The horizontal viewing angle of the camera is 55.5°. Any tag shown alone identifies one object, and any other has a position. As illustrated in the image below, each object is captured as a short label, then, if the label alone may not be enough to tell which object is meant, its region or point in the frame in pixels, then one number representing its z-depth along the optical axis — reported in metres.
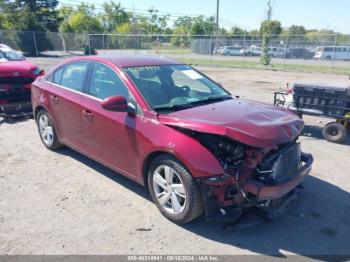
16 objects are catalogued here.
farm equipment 6.60
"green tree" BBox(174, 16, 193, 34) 88.93
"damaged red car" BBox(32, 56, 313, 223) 3.38
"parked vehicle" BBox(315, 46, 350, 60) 27.58
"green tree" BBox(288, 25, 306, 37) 75.03
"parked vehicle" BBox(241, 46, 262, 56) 36.81
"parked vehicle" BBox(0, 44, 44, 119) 7.88
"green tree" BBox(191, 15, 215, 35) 67.75
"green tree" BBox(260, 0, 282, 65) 25.80
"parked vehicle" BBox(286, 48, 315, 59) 29.75
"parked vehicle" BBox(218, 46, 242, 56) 40.18
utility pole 47.90
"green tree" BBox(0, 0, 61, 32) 39.47
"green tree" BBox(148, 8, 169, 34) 84.94
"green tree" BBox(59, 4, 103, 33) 63.72
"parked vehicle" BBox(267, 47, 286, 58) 30.79
